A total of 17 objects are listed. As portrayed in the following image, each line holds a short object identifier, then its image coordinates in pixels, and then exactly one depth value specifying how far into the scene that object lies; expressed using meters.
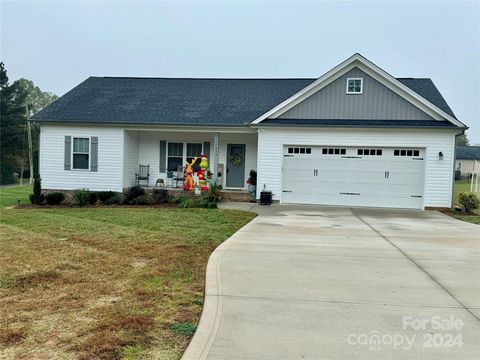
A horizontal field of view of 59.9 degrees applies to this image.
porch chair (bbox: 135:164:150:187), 19.31
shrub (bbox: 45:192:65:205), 15.82
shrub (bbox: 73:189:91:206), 15.48
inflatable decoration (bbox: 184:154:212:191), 16.84
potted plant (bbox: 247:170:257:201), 17.34
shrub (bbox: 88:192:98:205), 15.83
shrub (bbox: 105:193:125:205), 15.98
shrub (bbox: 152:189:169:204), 16.05
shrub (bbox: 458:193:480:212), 15.27
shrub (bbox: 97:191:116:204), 16.05
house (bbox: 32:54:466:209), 15.98
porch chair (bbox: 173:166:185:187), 18.80
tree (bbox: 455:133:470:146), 96.31
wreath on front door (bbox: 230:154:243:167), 19.00
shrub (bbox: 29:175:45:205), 15.91
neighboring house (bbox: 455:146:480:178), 60.31
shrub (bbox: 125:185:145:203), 16.16
